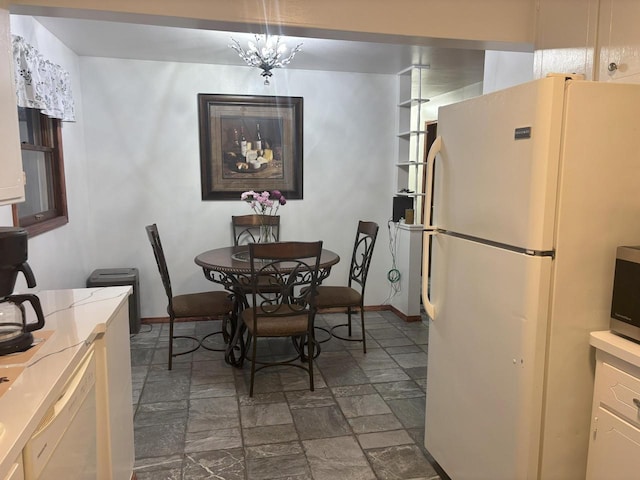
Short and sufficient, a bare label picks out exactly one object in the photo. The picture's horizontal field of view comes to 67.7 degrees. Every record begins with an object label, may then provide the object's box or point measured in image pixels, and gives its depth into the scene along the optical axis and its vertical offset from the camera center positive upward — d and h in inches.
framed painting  171.6 +11.1
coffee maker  56.2 -15.1
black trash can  152.9 -34.2
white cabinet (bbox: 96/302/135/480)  66.5 -34.2
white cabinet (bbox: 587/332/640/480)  57.7 -29.6
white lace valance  98.2 +21.3
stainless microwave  59.2 -14.9
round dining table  127.1 -27.5
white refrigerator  59.6 -10.1
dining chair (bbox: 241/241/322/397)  112.6 -32.2
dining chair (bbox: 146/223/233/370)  132.8 -36.9
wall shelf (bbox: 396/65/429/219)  175.3 +17.8
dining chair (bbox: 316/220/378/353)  146.2 -36.8
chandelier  130.3 +33.5
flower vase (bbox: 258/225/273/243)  152.3 -20.4
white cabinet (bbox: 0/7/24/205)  62.2 +5.8
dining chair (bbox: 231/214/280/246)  172.6 -19.4
